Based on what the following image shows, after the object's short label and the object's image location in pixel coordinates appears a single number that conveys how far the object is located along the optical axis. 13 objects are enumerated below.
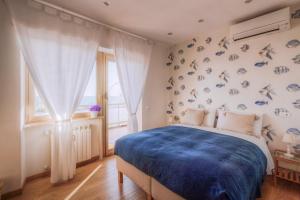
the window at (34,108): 2.26
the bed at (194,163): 1.20
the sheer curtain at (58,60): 1.94
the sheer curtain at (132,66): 2.91
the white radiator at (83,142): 2.61
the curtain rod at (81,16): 2.05
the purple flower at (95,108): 2.83
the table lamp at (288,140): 2.02
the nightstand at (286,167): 1.97
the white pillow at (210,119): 2.93
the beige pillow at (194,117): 3.01
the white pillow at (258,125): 2.39
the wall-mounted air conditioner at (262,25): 2.18
